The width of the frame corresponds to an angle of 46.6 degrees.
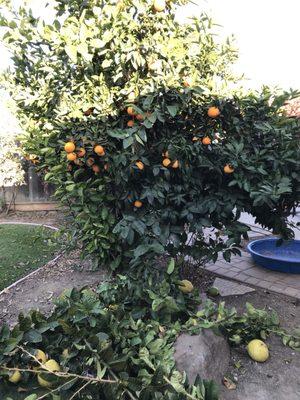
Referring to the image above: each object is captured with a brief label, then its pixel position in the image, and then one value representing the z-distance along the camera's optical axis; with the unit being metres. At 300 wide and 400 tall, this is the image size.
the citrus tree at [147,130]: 2.39
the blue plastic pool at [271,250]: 4.30
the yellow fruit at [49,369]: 1.63
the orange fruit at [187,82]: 2.41
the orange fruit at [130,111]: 2.36
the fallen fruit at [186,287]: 2.59
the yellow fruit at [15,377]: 1.65
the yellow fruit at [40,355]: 1.72
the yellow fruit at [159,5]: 2.32
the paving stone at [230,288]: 3.45
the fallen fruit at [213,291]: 3.29
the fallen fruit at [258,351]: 2.42
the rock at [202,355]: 2.05
